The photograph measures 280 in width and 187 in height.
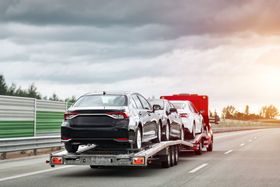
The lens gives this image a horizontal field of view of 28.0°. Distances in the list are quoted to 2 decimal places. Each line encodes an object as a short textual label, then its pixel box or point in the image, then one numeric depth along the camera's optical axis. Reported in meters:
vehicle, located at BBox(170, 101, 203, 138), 20.64
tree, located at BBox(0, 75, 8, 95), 71.59
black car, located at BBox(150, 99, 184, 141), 16.50
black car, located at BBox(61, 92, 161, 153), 12.94
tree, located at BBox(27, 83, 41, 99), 67.59
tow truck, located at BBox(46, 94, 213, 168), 12.68
